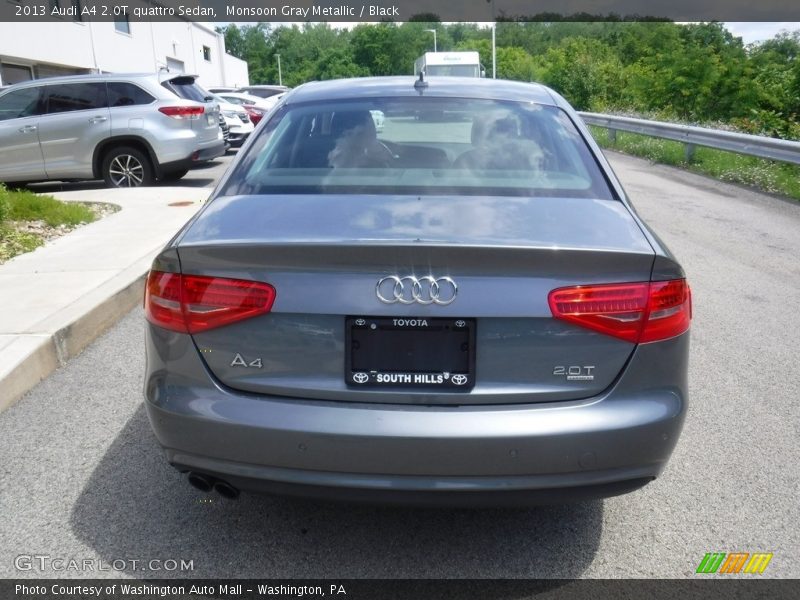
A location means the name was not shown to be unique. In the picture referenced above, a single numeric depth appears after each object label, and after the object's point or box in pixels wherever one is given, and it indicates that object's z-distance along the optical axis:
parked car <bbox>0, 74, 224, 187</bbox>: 12.54
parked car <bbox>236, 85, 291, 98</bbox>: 23.83
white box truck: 31.55
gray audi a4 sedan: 2.44
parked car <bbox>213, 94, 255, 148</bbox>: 17.67
